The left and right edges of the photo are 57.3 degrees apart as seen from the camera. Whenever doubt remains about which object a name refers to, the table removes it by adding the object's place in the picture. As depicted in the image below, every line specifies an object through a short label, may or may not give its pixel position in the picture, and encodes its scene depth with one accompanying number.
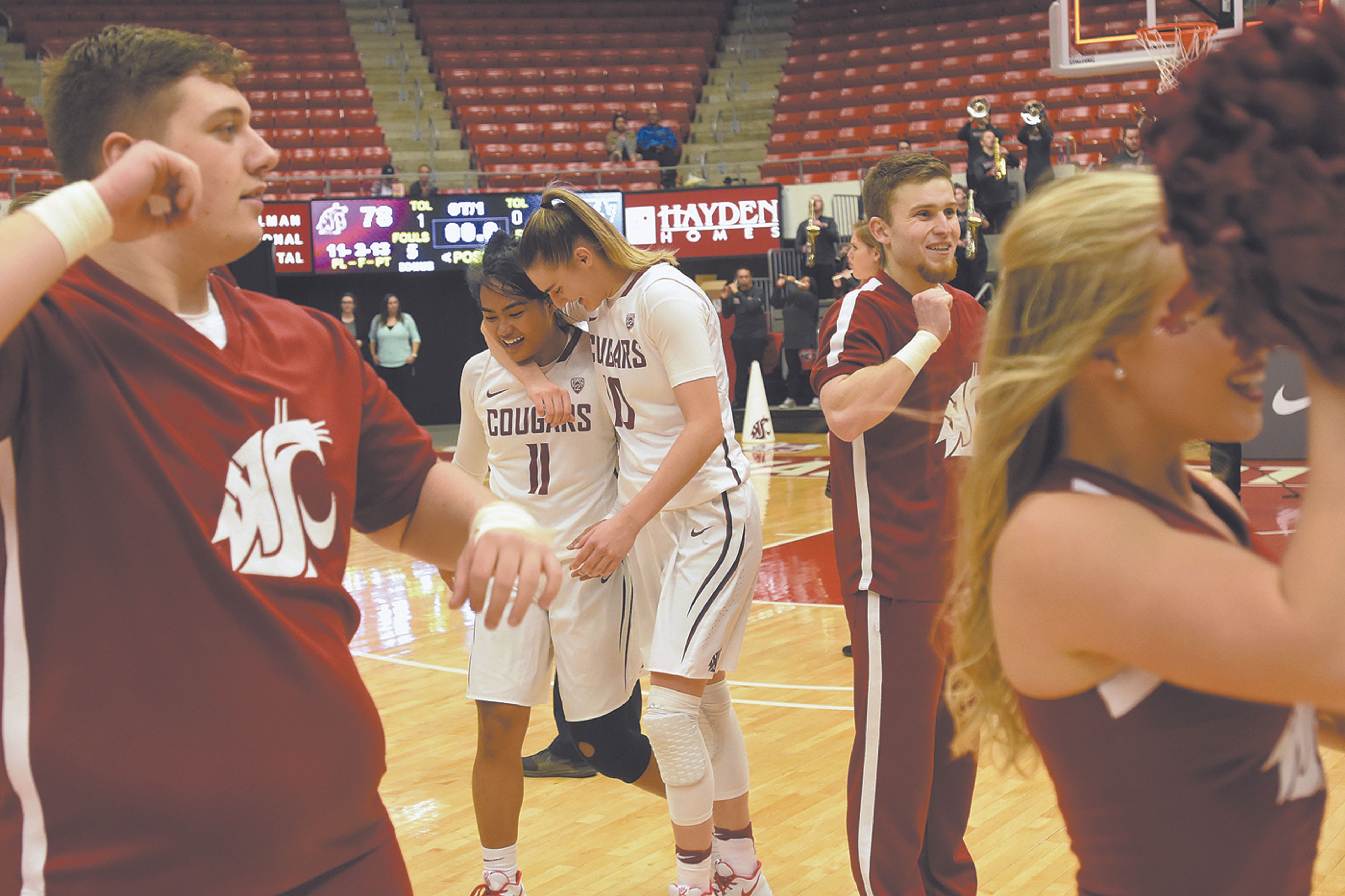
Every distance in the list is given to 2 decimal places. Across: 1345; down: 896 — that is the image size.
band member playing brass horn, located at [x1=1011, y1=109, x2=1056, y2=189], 11.65
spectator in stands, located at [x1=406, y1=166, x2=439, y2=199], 16.05
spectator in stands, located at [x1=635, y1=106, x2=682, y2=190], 17.66
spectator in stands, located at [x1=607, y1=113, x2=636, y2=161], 18.11
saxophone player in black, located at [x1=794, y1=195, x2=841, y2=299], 14.73
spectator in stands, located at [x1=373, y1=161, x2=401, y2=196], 16.19
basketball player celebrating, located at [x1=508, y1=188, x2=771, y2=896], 3.10
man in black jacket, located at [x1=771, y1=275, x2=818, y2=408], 14.67
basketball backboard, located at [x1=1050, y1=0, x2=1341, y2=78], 8.11
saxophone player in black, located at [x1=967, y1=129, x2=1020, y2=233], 12.40
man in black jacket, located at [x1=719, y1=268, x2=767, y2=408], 15.27
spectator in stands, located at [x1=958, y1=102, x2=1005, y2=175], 12.37
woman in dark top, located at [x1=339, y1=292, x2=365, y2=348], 15.78
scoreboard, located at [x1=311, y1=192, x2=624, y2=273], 15.84
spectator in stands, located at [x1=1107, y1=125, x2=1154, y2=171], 9.28
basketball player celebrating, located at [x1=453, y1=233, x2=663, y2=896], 3.35
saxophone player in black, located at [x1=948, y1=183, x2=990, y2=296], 12.35
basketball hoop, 7.37
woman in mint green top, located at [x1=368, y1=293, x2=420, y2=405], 16.00
